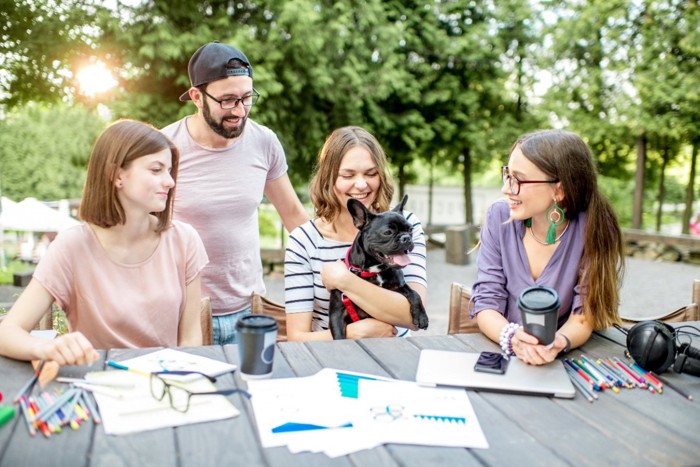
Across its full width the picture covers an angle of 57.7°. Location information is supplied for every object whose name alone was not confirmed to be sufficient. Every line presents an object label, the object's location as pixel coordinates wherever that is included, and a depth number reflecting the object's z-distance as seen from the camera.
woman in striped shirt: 2.50
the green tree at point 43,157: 19.66
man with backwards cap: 2.98
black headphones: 1.99
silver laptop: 1.83
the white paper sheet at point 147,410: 1.54
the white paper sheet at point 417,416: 1.52
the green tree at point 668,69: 10.82
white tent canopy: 12.82
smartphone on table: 1.95
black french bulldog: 2.38
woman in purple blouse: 2.38
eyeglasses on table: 1.66
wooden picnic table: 1.41
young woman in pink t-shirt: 2.26
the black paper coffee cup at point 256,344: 1.75
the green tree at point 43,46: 7.99
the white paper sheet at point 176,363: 1.88
